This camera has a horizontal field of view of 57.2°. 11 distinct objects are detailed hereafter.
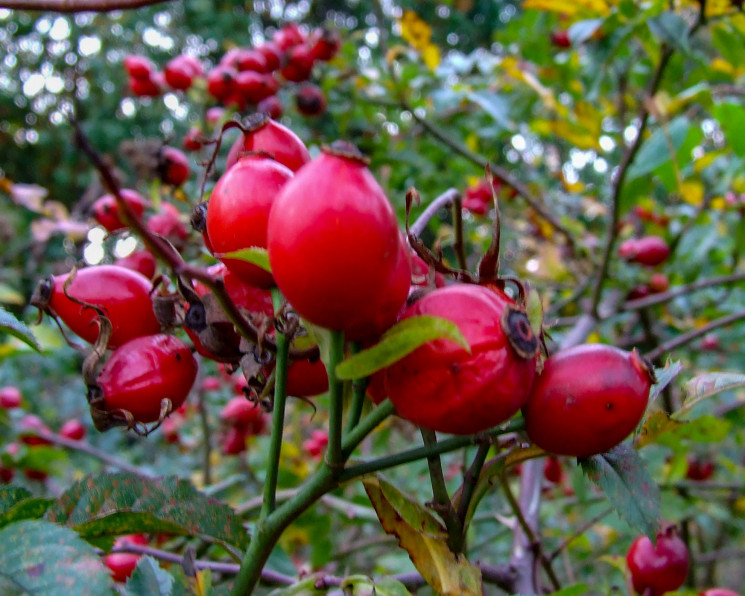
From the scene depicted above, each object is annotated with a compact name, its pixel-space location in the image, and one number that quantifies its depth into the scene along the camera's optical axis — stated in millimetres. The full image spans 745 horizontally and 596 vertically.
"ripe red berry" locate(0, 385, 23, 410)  393
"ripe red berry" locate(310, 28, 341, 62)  339
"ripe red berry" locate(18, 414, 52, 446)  319
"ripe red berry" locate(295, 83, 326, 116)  341
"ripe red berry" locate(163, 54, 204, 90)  335
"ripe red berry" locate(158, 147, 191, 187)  235
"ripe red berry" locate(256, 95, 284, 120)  292
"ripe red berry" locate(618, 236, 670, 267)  317
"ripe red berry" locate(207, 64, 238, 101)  298
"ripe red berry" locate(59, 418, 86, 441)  396
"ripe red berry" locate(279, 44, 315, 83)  339
